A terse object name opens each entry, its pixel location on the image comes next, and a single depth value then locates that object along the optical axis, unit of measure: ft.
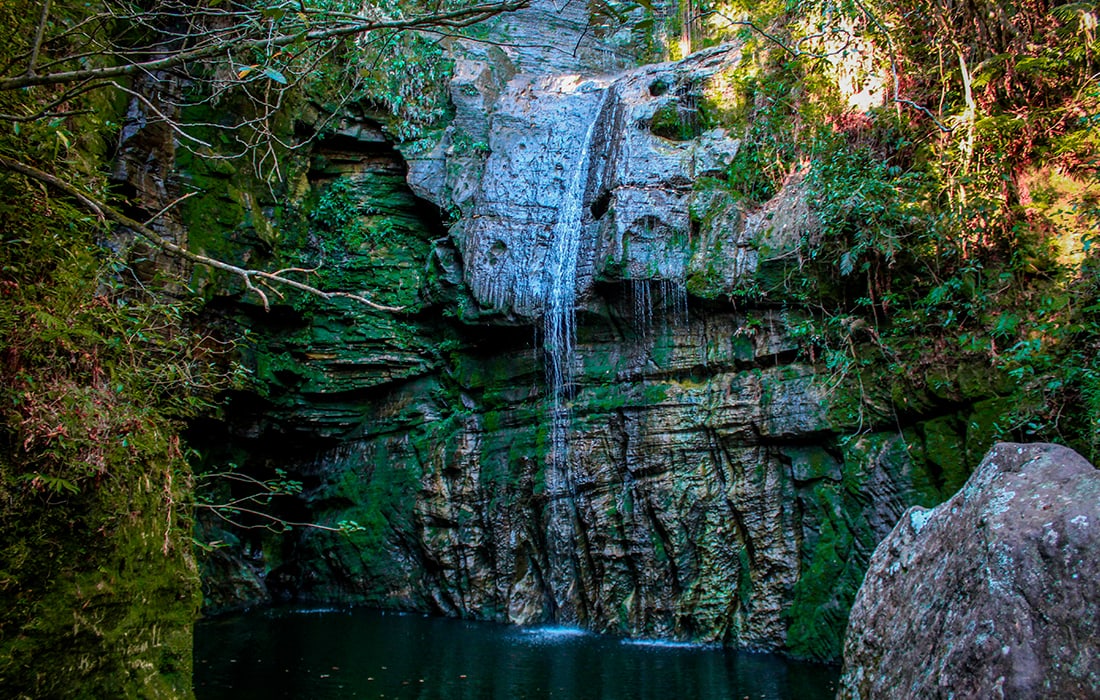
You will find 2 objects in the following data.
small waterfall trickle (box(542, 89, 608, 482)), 34.63
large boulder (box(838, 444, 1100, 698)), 9.57
